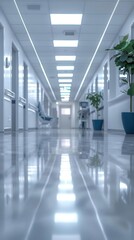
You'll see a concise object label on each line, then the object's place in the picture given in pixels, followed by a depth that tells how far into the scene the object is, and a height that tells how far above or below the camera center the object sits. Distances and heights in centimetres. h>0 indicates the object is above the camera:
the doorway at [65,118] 3772 +38
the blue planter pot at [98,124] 1338 -14
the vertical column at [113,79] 1099 +155
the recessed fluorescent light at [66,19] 845 +299
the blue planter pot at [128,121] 693 -1
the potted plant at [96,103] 1341 +81
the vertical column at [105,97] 1286 +105
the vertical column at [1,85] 802 +99
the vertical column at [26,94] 1296 +122
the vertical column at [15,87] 1040 +122
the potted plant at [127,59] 649 +137
